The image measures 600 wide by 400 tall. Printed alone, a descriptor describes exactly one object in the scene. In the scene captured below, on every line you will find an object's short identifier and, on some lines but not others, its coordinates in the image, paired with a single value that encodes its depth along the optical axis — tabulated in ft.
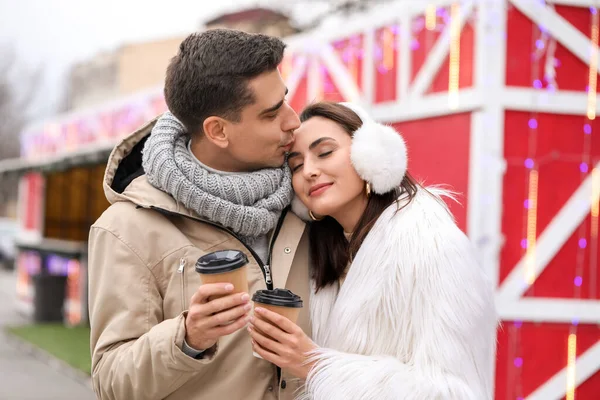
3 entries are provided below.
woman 6.98
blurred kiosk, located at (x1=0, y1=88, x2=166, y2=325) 39.24
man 7.13
